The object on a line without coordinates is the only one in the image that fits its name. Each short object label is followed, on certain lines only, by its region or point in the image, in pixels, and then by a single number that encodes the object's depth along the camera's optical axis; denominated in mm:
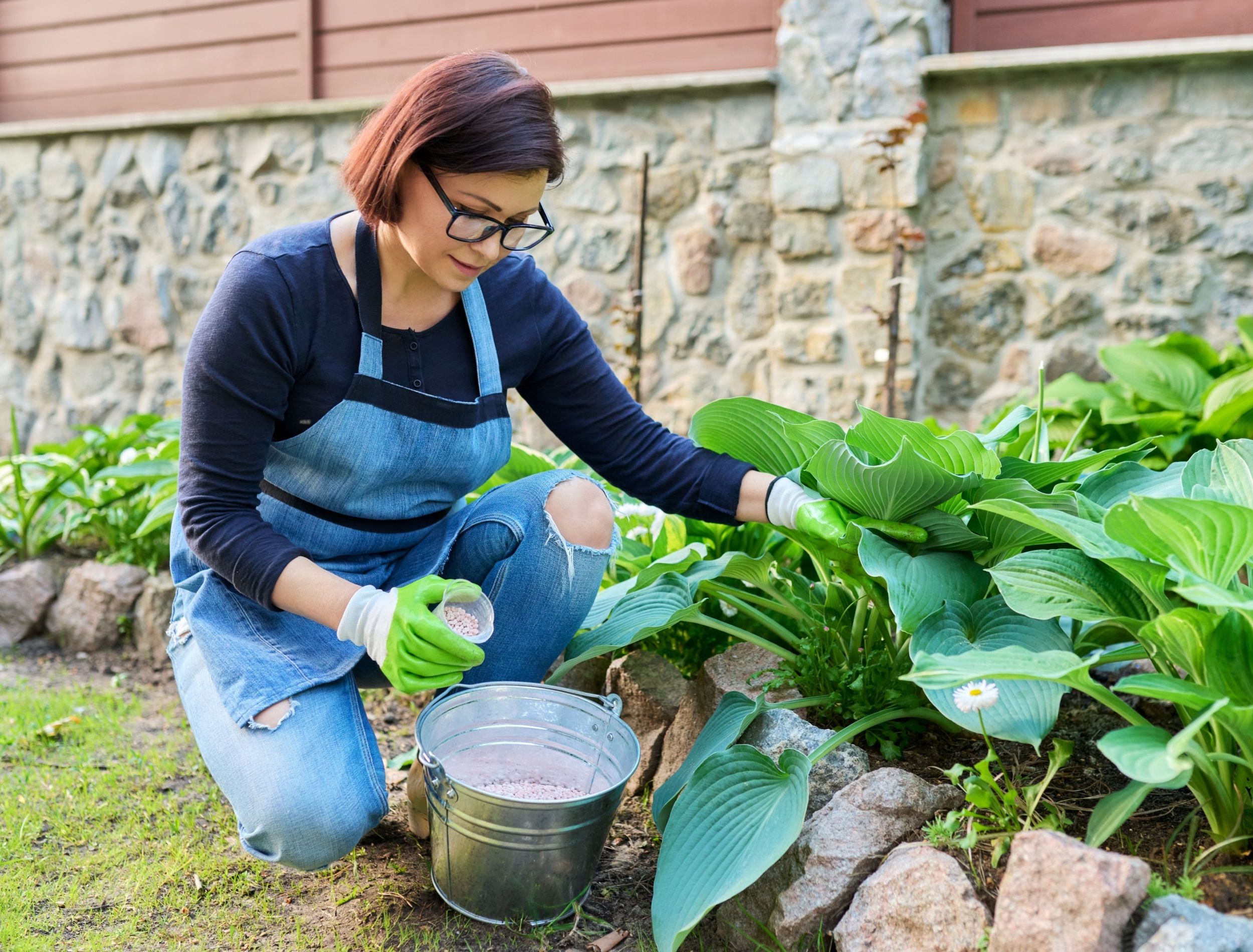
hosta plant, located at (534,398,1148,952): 1226
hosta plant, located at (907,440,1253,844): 1019
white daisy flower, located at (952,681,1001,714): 1121
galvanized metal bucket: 1302
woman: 1365
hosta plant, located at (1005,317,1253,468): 2281
